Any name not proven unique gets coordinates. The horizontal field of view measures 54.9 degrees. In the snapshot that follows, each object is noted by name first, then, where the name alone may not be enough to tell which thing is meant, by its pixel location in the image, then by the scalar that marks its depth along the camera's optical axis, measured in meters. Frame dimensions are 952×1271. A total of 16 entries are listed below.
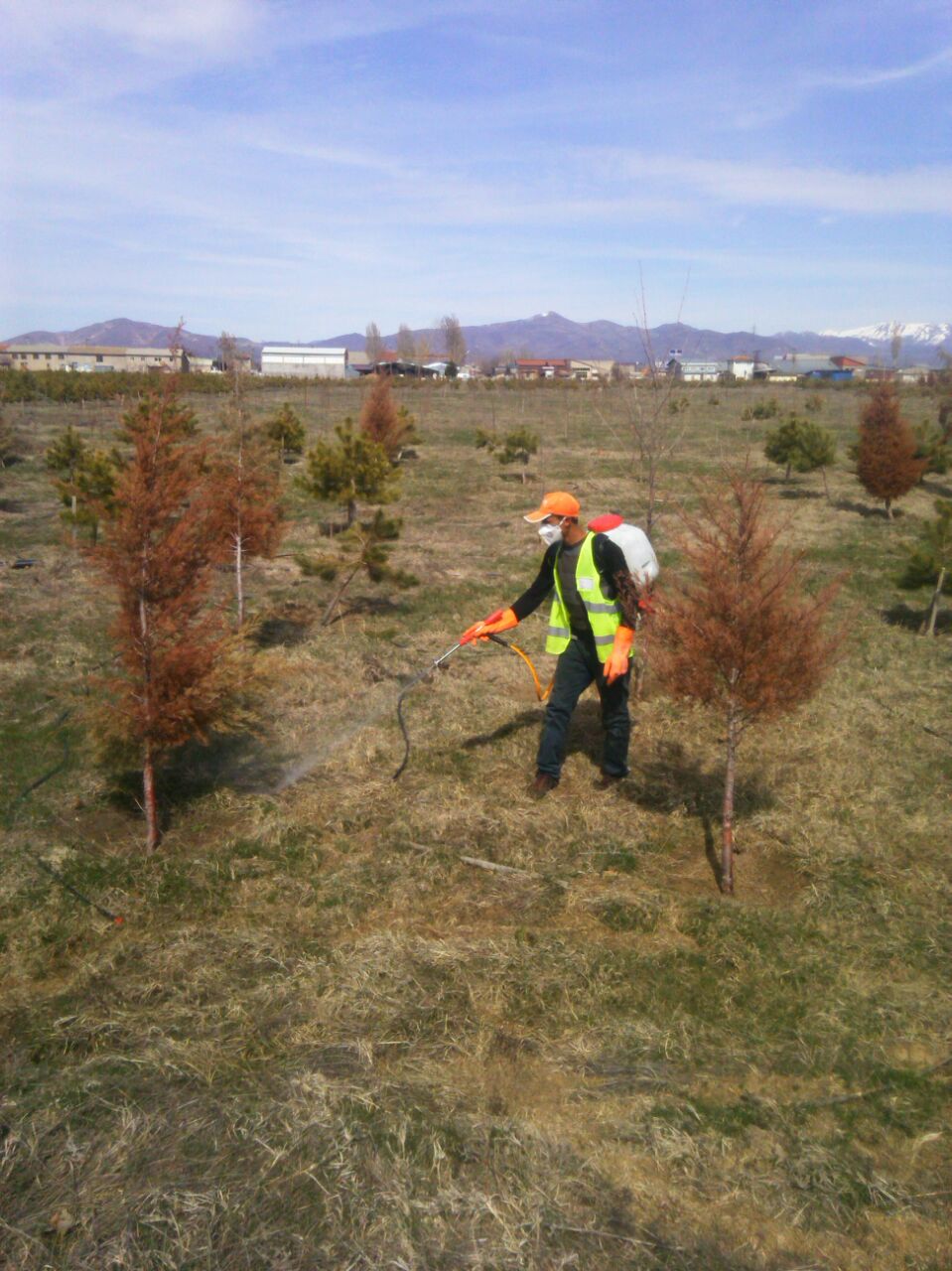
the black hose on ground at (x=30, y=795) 4.61
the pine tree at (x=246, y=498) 8.95
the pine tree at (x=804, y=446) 20.50
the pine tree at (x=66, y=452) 16.25
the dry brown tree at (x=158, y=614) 5.19
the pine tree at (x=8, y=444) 19.50
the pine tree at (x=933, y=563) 10.27
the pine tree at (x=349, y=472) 11.23
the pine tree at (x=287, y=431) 13.92
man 5.62
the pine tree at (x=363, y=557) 10.14
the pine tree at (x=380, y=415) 18.02
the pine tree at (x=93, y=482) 10.79
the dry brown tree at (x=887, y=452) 17.17
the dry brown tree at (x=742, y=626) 4.66
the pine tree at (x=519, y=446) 22.36
